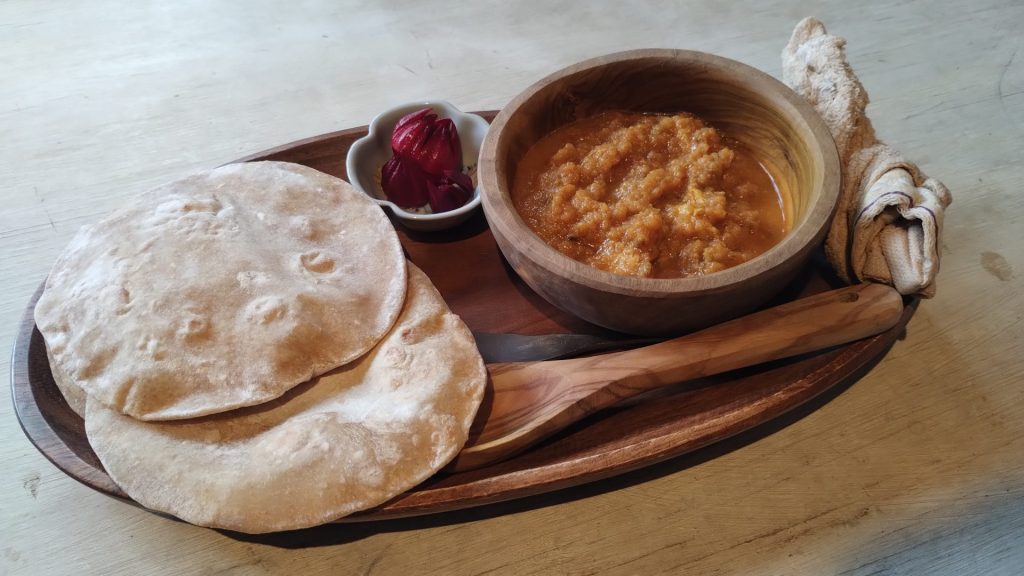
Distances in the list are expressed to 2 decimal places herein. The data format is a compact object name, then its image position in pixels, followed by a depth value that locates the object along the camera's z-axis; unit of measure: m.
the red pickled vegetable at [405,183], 0.44
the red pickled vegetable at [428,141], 0.44
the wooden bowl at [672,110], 0.34
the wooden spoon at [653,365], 0.34
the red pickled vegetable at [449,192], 0.44
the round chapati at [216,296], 0.32
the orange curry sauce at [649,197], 0.37
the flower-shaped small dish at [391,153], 0.42
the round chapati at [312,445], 0.30
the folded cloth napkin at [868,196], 0.36
